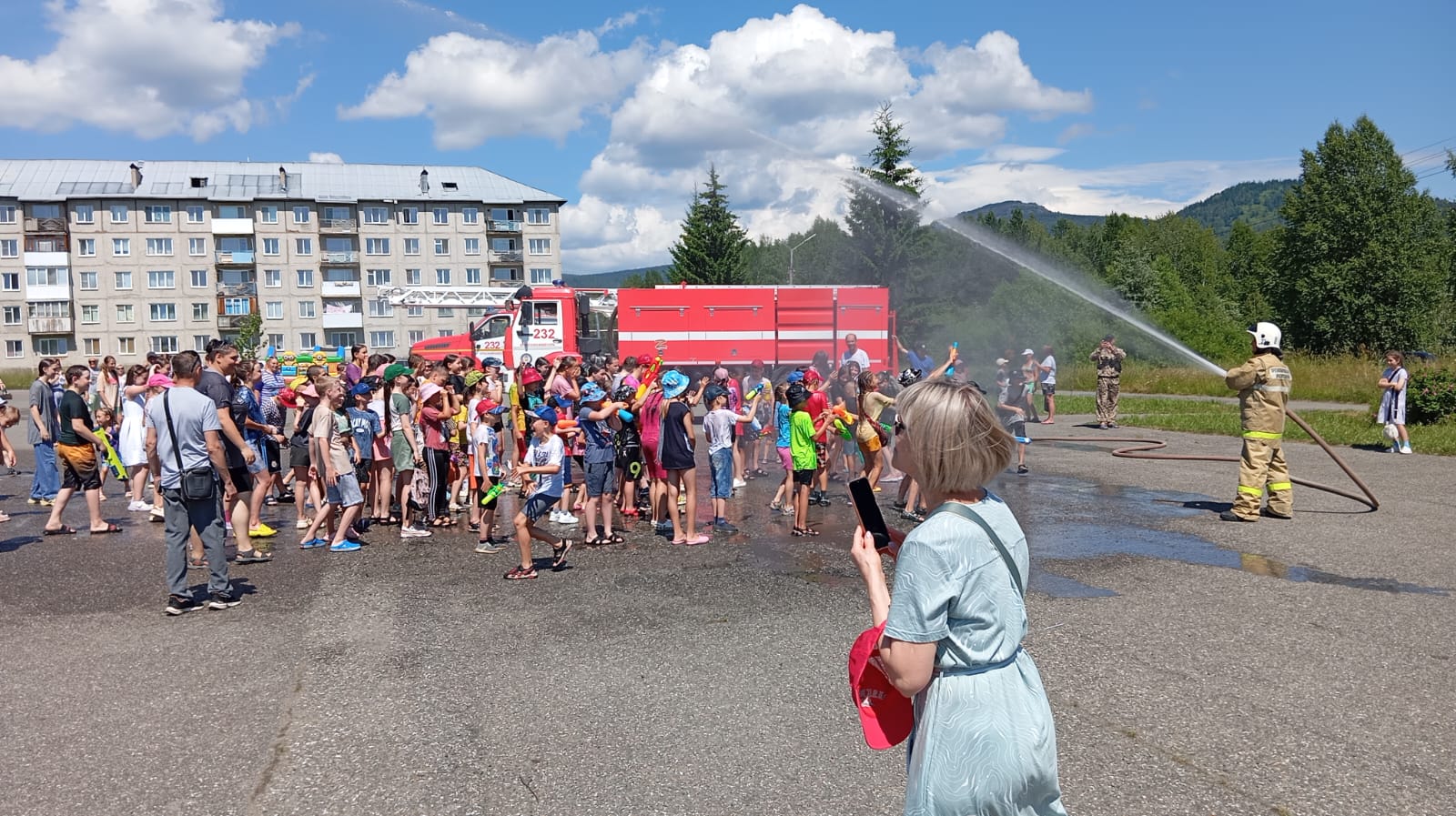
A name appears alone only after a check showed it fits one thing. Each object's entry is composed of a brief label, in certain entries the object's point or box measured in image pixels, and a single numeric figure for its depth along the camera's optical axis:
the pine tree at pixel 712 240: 57.25
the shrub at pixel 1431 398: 17.38
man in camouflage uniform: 19.58
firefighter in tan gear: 10.08
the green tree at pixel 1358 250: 45.50
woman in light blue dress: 2.13
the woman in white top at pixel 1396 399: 14.93
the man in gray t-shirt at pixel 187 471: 7.00
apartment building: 73.44
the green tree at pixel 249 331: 54.42
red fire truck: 24.38
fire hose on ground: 10.52
